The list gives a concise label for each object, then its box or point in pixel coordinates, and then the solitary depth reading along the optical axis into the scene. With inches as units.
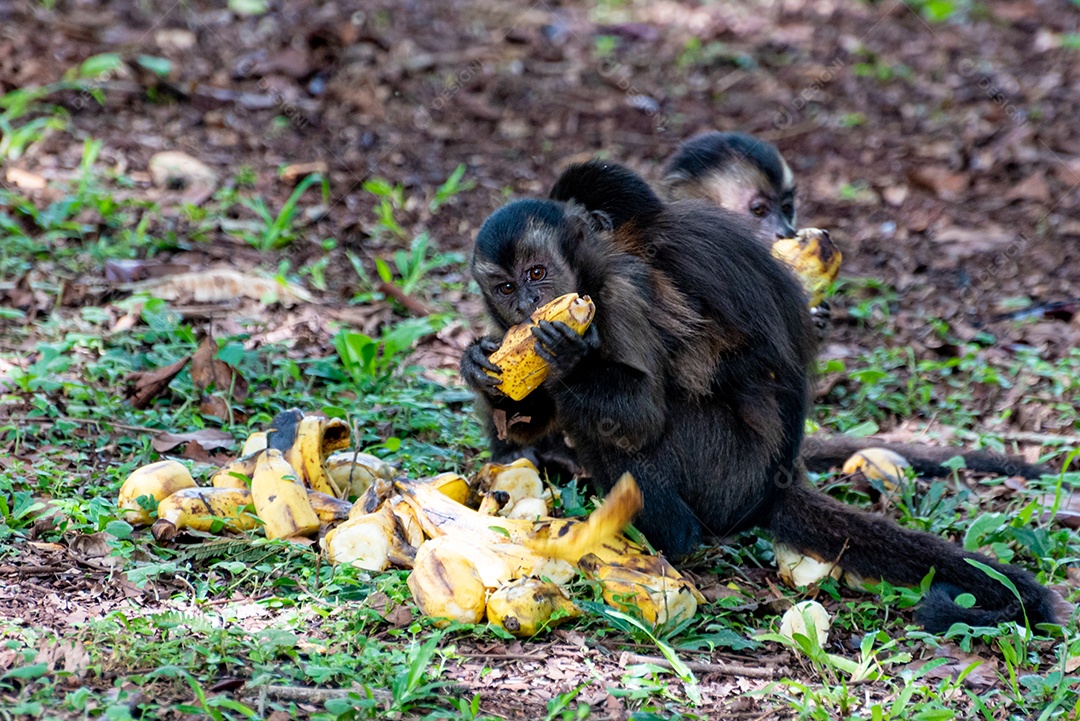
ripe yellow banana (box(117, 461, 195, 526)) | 281.0
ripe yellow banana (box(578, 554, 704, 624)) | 260.5
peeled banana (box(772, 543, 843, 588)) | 294.7
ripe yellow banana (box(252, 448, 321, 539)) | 277.6
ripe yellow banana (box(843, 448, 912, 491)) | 338.6
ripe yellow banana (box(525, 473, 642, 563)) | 261.3
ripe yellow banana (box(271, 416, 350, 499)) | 296.4
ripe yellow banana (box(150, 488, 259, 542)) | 270.4
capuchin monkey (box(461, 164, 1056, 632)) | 288.7
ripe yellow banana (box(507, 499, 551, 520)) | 287.6
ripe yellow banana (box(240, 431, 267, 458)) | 300.4
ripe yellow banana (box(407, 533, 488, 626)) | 248.4
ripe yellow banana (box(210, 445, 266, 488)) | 288.0
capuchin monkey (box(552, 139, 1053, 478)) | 423.5
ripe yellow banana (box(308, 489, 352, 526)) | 288.5
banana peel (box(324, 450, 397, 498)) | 306.5
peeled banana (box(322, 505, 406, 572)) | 271.0
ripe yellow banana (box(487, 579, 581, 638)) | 249.8
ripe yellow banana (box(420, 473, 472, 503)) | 293.9
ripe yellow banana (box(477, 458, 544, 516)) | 306.2
